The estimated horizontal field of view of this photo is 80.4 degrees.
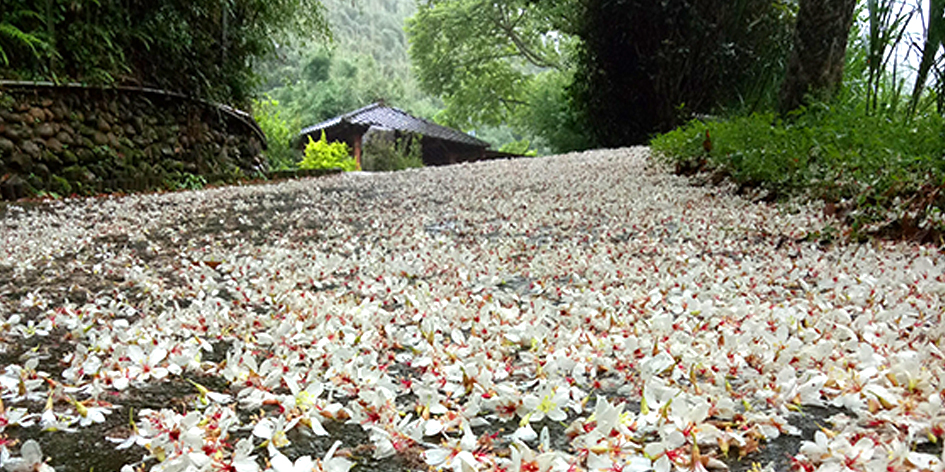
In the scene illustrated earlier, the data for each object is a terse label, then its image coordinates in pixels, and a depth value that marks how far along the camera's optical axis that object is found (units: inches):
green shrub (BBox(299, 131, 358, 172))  605.0
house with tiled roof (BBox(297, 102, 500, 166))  725.9
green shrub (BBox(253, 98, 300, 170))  611.2
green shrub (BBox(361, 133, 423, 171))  608.4
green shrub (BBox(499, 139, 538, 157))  1041.8
